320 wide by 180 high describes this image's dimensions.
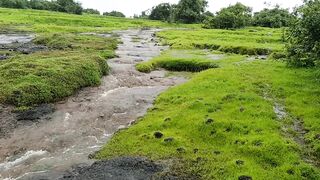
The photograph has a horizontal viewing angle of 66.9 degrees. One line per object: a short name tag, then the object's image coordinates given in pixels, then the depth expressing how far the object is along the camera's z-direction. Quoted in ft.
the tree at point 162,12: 313.57
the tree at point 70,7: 325.29
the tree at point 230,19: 219.90
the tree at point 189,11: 285.45
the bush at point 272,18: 248.27
